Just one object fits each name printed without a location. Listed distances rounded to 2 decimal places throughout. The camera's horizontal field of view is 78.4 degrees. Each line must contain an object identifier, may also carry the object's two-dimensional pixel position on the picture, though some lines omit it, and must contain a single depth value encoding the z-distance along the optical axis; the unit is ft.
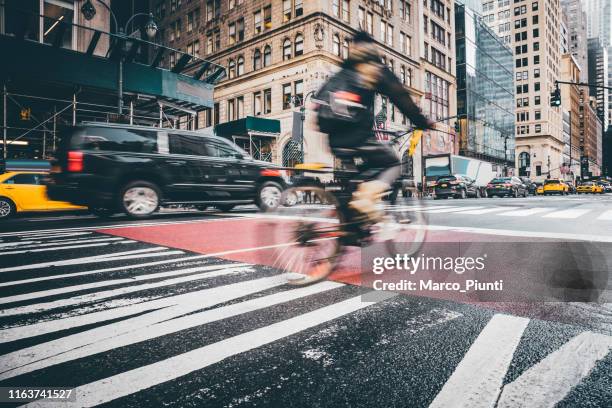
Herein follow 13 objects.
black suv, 27.68
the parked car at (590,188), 146.20
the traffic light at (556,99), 65.44
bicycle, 12.23
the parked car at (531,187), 126.35
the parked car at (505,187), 95.20
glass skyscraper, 176.65
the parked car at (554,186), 130.52
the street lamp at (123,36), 51.03
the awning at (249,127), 96.53
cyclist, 12.35
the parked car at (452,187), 84.69
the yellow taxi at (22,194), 40.01
